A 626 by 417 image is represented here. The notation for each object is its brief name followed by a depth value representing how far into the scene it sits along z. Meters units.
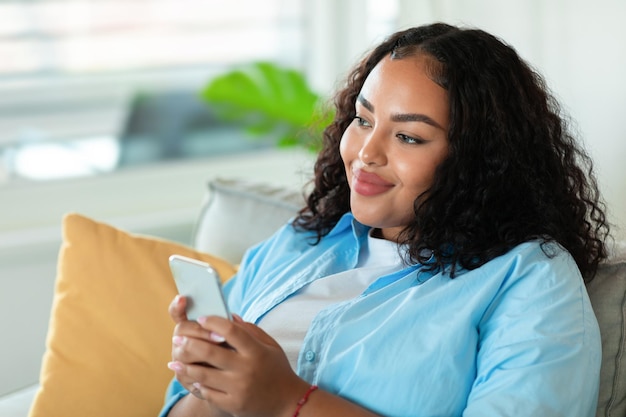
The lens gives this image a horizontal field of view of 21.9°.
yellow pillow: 3.03
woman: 2.52
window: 4.07
